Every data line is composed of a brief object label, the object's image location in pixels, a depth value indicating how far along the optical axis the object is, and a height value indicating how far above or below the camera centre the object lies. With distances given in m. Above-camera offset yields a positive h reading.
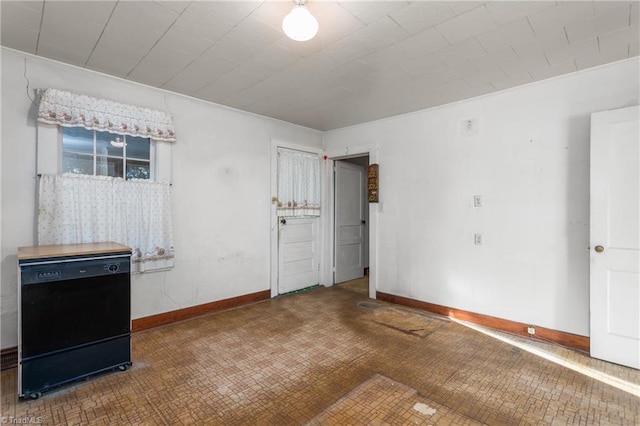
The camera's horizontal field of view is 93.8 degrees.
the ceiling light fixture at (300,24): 1.76 +1.14
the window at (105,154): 2.80 +0.59
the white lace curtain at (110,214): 2.64 -0.01
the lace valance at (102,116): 2.61 +0.94
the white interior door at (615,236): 2.48 -0.19
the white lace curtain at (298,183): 4.56 +0.47
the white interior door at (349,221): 5.32 -0.15
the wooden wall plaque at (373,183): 4.36 +0.44
